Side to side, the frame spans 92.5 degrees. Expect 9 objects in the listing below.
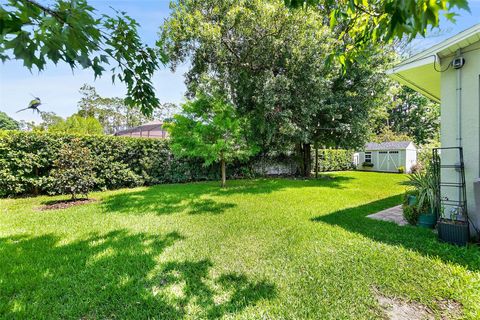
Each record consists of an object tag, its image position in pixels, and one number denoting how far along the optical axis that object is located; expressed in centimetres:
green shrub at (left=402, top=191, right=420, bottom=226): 509
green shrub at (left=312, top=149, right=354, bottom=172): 2027
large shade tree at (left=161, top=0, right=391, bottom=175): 1120
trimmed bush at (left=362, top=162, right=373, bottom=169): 2280
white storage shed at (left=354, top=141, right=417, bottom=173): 2038
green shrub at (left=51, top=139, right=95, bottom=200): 743
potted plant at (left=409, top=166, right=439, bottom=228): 484
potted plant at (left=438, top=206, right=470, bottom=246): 383
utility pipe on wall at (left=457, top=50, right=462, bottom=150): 424
